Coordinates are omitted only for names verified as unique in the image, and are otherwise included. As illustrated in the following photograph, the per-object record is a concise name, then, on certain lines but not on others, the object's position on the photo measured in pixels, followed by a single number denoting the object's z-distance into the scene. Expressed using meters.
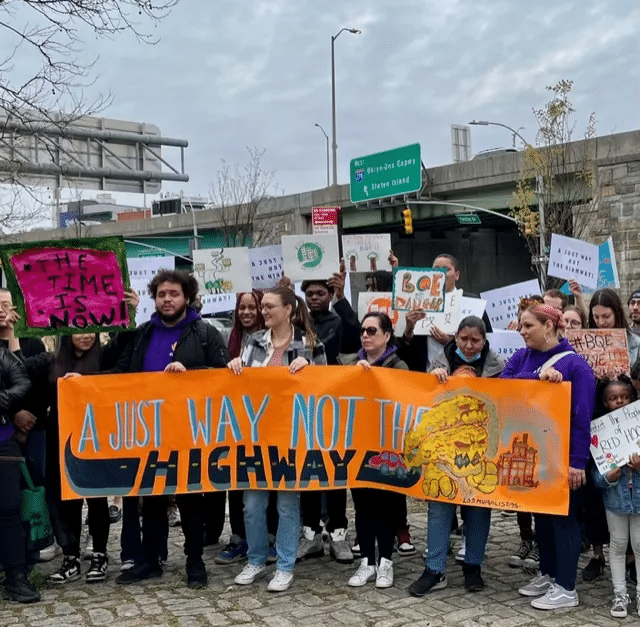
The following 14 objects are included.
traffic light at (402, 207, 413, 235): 29.52
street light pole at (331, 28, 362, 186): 45.81
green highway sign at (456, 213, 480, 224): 29.50
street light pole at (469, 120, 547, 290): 26.64
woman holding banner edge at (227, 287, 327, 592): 6.29
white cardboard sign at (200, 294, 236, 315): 9.22
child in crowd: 5.60
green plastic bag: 6.32
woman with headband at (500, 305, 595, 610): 5.66
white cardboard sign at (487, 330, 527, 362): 7.58
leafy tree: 26.81
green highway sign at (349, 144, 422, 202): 30.83
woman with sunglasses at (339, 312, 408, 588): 6.25
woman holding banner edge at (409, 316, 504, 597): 6.01
